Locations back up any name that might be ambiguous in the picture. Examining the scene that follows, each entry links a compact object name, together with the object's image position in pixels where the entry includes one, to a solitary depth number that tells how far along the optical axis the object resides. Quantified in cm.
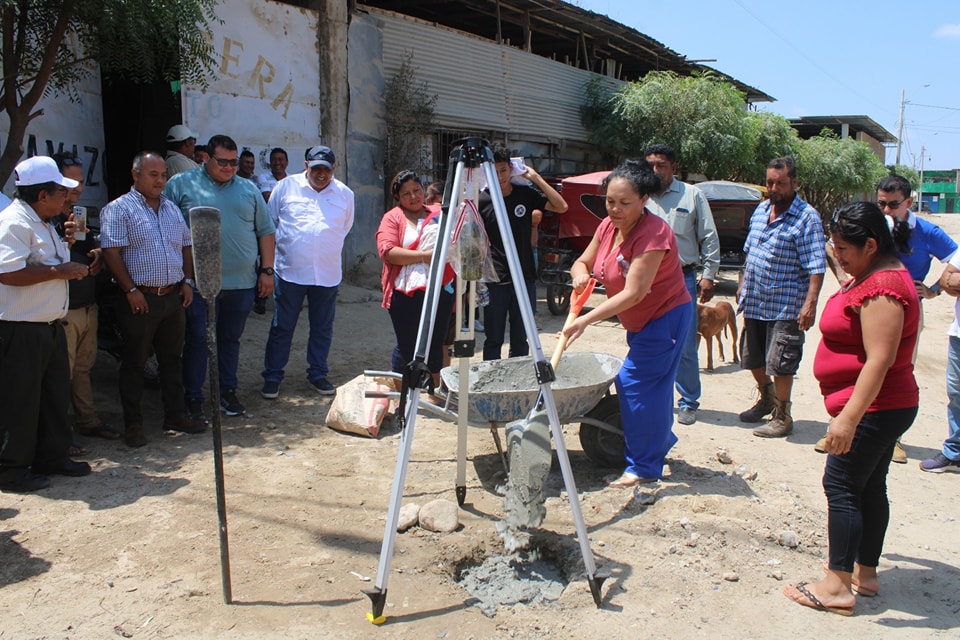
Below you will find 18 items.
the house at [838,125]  4222
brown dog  770
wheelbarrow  412
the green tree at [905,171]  4458
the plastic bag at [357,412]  529
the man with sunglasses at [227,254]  527
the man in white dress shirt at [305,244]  580
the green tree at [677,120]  1803
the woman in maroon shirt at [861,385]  292
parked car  1355
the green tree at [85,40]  555
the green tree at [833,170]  2984
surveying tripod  297
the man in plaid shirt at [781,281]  514
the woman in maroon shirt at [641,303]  388
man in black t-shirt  541
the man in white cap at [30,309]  404
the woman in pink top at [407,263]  537
